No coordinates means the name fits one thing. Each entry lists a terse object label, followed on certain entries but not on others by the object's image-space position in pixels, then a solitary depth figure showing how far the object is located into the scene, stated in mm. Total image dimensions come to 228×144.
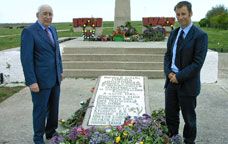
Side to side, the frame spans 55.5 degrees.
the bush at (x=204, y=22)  28889
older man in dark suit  2529
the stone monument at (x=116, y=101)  2598
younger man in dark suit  2345
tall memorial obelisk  10203
